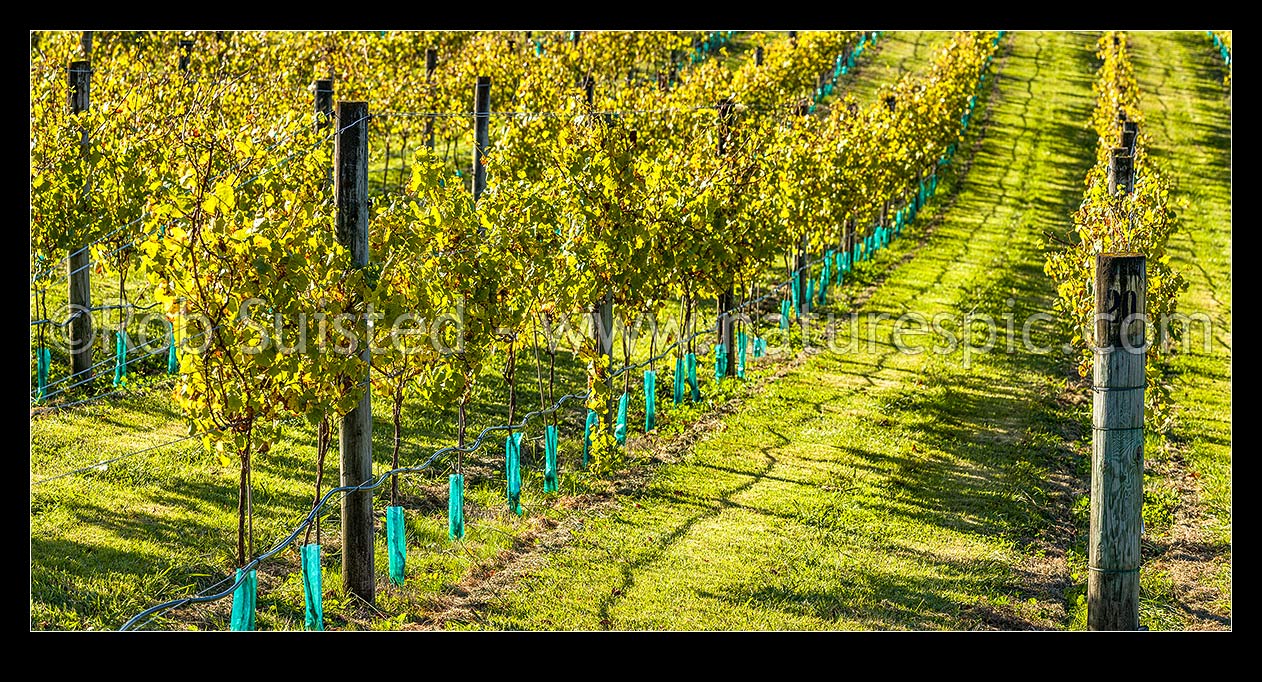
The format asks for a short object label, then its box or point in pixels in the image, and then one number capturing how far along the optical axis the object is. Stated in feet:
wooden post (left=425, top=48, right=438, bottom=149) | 81.85
